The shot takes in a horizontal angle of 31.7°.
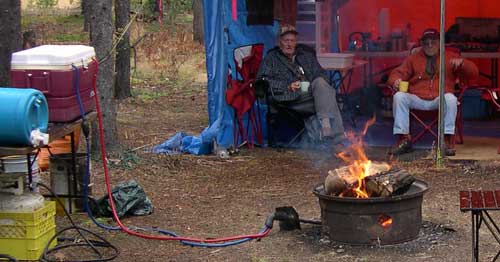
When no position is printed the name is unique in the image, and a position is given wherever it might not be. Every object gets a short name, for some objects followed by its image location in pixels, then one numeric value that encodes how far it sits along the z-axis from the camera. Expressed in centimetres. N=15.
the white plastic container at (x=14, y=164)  457
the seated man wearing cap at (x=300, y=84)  738
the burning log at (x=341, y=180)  476
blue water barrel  397
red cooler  451
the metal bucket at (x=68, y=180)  546
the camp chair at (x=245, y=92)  760
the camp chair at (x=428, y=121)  714
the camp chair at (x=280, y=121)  750
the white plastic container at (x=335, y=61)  809
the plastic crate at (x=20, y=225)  445
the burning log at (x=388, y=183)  468
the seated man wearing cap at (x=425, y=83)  701
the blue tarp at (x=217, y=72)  753
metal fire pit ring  459
